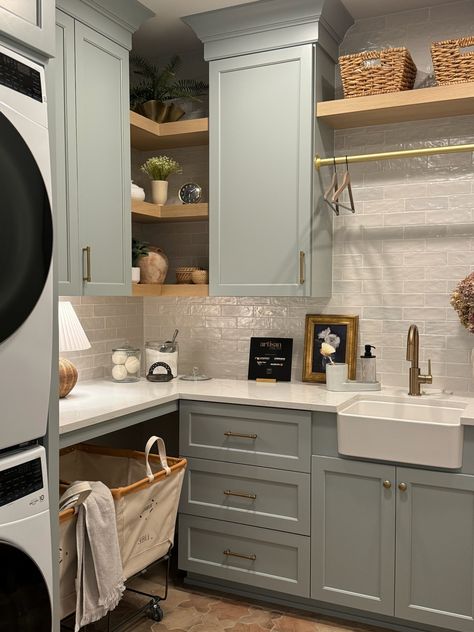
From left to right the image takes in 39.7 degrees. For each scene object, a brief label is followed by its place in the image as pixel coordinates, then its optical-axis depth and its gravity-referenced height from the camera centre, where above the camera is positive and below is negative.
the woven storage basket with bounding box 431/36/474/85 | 2.75 +0.96
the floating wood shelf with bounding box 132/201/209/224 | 3.29 +0.38
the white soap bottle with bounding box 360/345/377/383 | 3.11 -0.38
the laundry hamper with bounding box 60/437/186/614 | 2.42 -0.83
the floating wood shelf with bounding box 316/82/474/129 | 2.78 +0.79
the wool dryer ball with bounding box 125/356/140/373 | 3.29 -0.39
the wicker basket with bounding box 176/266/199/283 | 3.42 +0.07
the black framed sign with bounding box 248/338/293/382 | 3.37 -0.37
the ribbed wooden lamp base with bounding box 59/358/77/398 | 2.77 -0.38
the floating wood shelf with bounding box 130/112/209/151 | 3.22 +0.78
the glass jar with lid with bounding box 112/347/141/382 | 3.26 -0.38
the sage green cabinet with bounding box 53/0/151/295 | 2.61 +0.60
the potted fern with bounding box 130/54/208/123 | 3.35 +1.00
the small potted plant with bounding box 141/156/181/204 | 3.39 +0.60
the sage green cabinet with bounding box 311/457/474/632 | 2.50 -1.01
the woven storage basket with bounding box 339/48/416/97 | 2.88 +0.96
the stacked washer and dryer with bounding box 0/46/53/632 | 1.46 -0.12
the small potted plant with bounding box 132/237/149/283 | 3.23 +0.18
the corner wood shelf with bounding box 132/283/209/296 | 3.23 -0.01
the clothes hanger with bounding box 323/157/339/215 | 2.99 +0.44
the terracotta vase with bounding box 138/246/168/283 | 3.34 +0.10
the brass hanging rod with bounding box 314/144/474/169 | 2.75 +0.58
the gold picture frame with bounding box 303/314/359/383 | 3.24 -0.27
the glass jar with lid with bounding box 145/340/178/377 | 3.36 -0.34
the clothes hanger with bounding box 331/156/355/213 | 2.89 +0.43
